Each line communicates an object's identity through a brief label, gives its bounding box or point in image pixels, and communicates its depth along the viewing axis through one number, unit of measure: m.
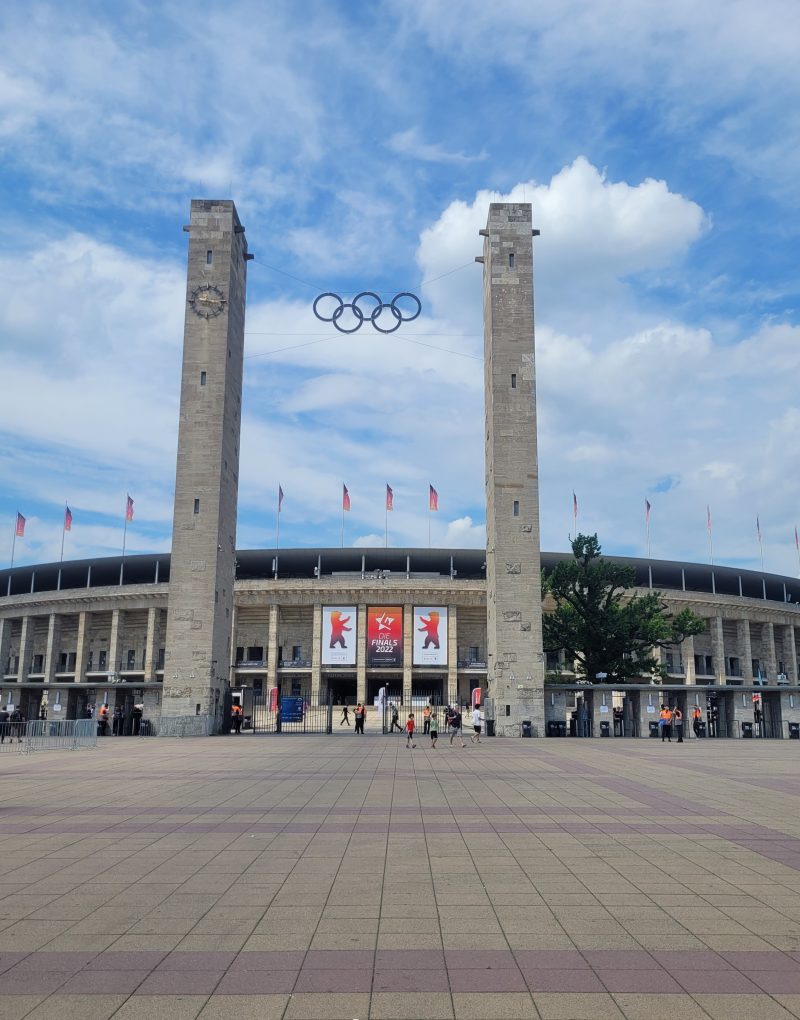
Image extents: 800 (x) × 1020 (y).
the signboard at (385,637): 81.94
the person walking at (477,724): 38.28
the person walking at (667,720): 40.78
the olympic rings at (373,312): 46.38
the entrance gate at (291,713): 50.62
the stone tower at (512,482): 47.41
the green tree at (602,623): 59.16
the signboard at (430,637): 81.94
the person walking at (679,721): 40.16
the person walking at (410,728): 35.41
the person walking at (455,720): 42.09
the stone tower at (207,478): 48.16
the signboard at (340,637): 81.31
